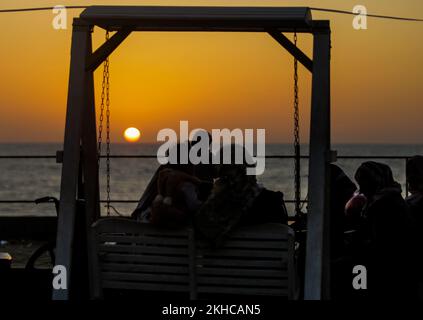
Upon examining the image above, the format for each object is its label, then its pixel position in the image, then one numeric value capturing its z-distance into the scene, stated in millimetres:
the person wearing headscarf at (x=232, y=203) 6125
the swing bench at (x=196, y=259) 6145
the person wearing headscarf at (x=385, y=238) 6496
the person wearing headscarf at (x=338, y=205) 7090
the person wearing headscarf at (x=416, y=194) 6914
